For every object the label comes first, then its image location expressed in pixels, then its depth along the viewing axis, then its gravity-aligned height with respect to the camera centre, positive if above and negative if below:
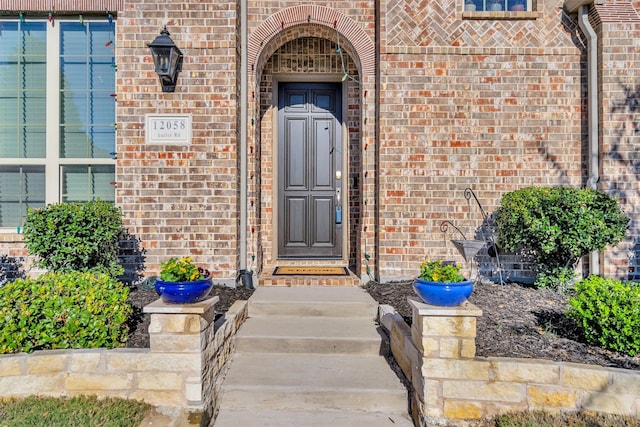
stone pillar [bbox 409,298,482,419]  2.46 -0.81
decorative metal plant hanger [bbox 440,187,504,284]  4.74 -0.20
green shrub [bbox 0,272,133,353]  2.69 -0.72
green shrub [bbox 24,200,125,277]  3.83 -0.21
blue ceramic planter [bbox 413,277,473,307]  2.48 -0.49
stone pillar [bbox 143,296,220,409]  2.54 -0.80
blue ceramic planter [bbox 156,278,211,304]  2.54 -0.50
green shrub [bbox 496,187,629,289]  3.99 -0.10
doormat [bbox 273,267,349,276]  4.96 -0.73
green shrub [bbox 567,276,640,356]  2.69 -0.70
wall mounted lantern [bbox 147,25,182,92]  4.39 +1.79
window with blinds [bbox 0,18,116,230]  4.77 +1.22
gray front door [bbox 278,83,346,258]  5.64 +0.62
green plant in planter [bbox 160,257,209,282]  2.62 -0.39
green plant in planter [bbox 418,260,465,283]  2.58 -0.39
